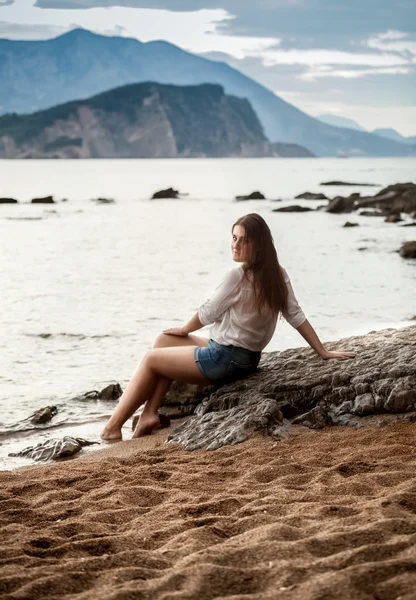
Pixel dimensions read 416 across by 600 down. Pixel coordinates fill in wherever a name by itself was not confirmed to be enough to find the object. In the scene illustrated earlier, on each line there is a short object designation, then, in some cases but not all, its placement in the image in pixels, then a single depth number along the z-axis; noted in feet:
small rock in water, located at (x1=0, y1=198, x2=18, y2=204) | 163.53
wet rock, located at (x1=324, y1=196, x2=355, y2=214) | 136.67
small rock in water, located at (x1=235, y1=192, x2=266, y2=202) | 179.42
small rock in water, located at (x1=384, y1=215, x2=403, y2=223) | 112.06
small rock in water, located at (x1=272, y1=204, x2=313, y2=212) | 137.69
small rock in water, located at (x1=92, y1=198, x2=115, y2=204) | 169.00
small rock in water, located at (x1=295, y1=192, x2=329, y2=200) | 178.81
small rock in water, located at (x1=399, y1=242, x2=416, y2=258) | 74.38
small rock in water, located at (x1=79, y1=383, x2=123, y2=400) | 28.55
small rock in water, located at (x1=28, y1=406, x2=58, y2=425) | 25.88
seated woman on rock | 20.67
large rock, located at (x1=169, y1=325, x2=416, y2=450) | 19.69
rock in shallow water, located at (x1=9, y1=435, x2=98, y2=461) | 21.67
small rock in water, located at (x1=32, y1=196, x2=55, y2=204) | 161.53
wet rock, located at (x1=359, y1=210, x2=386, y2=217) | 127.45
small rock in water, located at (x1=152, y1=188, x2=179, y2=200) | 183.21
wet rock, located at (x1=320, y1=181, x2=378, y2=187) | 269.85
